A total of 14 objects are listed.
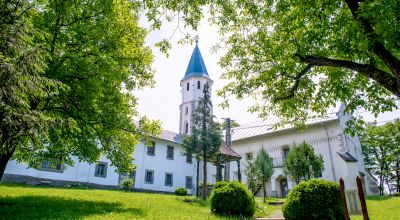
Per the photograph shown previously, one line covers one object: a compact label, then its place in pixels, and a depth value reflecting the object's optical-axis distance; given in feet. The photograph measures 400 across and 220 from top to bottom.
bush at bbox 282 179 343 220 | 33.30
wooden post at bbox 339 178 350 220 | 15.06
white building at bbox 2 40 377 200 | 81.36
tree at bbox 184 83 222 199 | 63.36
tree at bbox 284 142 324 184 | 68.64
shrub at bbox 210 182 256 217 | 39.86
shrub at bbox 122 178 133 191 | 80.89
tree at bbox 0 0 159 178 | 22.44
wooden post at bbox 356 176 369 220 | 14.66
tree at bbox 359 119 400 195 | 128.26
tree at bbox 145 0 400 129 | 23.73
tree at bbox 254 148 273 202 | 70.88
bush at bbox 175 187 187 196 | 85.71
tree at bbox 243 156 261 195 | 72.13
